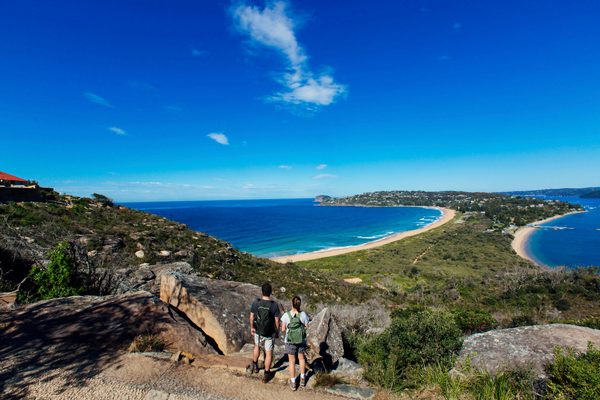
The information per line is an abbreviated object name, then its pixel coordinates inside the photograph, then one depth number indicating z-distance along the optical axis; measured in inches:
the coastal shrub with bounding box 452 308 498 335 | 346.3
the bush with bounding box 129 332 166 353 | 192.9
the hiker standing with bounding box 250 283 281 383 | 197.2
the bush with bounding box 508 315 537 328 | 377.1
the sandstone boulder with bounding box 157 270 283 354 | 253.9
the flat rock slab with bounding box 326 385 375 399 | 174.6
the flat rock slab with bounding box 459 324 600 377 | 211.5
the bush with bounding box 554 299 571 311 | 695.1
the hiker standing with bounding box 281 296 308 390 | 189.8
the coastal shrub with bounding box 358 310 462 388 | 202.7
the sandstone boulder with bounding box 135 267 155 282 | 416.9
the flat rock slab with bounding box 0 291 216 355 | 192.7
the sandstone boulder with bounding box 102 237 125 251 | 563.3
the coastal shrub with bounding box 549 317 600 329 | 308.3
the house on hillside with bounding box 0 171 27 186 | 801.6
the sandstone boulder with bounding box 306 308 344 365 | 248.5
